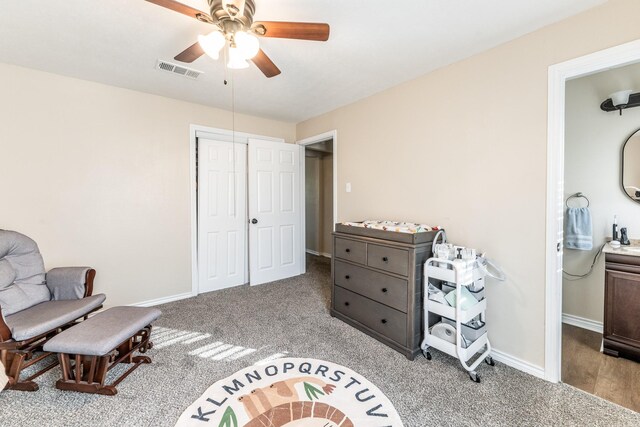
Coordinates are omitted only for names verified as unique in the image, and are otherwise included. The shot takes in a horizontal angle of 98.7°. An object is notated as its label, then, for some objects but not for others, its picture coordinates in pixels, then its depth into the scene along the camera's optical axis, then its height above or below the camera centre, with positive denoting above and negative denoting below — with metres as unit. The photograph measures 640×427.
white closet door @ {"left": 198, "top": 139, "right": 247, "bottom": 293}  3.55 -0.10
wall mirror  2.30 +0.34
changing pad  2.25 -0.18
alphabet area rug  1.49 -1.15
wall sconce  2.22 +0.88
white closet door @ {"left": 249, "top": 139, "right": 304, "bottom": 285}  3.79 -0.07
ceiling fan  1.41 +0.98
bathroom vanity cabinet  1.98 -0.74
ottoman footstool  1.64 -0.85
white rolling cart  1.87 -0.77
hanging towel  2.47 -0.21
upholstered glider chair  1.73 -0.74
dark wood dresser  2.12 -0.66
